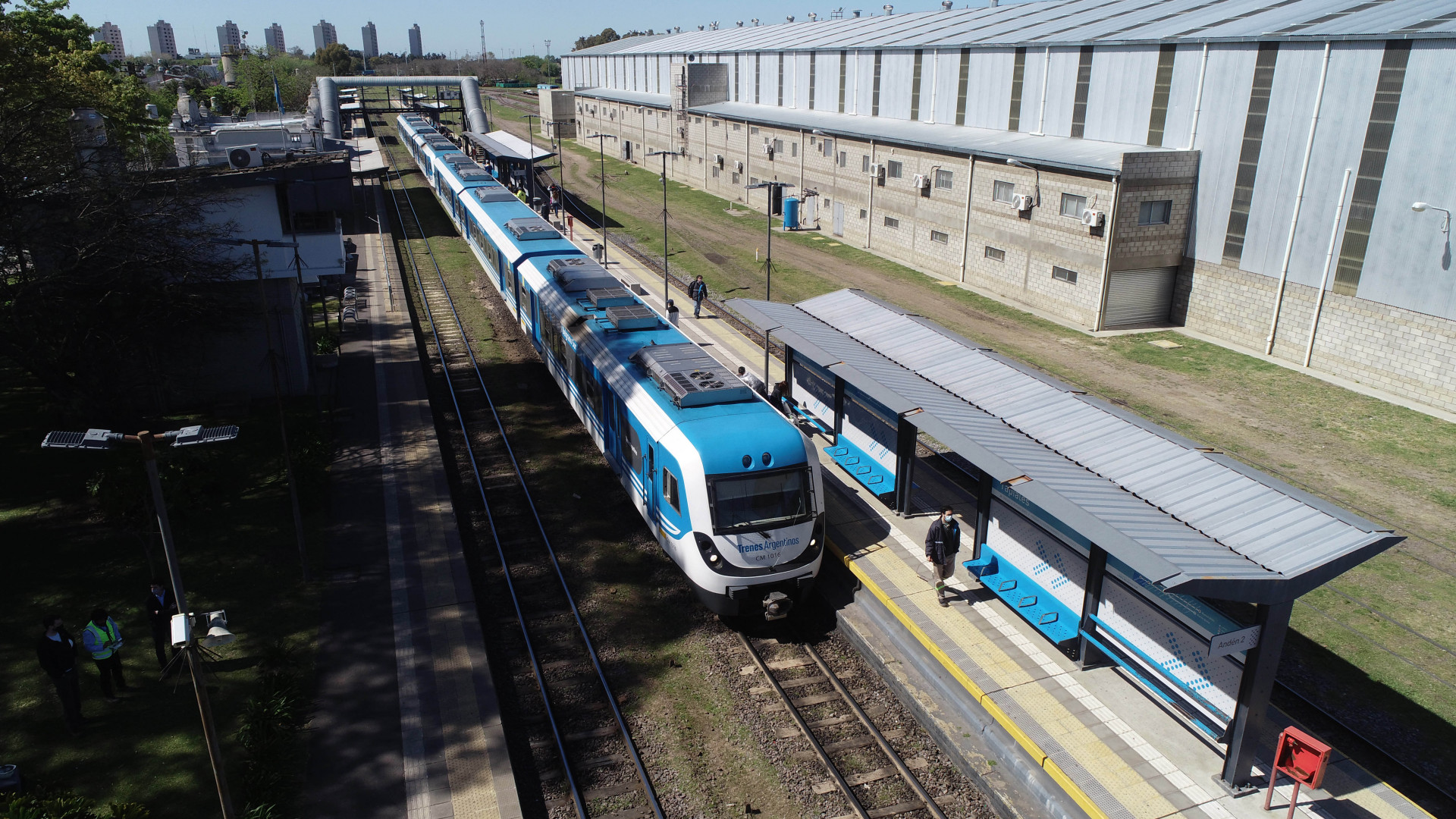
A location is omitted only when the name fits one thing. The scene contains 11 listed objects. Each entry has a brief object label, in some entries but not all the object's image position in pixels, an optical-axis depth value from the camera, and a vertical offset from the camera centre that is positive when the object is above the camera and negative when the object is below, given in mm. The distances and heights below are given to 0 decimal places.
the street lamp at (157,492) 8281 -3461
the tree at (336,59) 157250 +7349
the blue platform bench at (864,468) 18062 -7232
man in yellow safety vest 11805 -6960
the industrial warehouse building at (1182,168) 24109 -2012
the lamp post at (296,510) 15617 -6800
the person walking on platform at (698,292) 32406 -6489
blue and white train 13531 -5481
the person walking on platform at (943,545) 14281 -6690
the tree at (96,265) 17578 -3219
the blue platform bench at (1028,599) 12961 -7182
